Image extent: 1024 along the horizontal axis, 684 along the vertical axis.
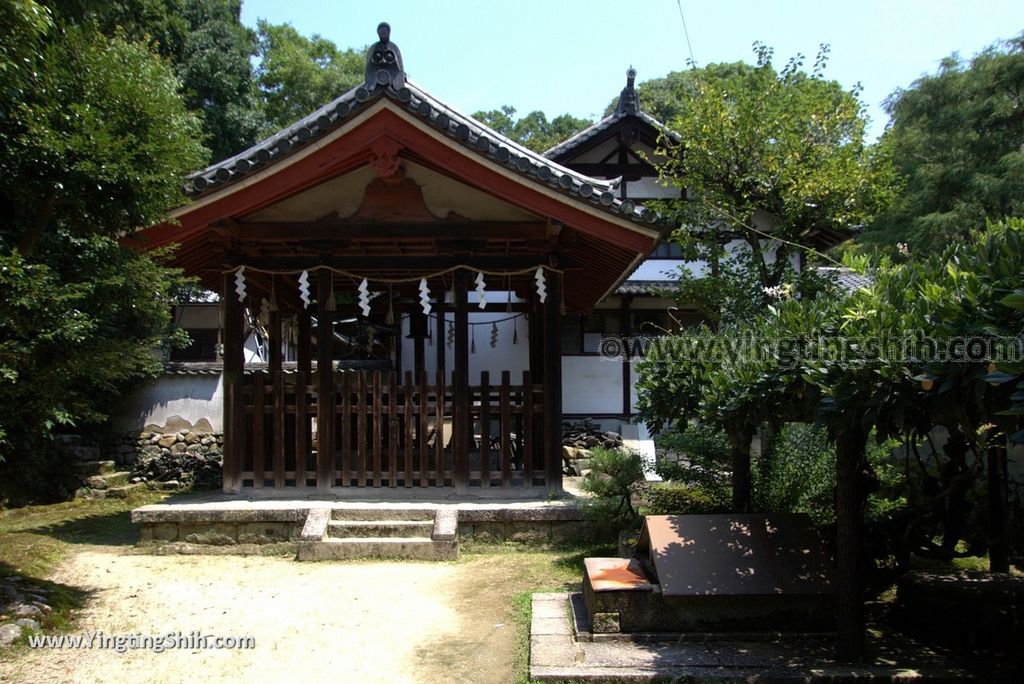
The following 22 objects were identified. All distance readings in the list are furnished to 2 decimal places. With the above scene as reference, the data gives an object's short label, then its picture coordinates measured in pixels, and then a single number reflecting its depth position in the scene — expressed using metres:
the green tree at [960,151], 17.75
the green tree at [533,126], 42.19
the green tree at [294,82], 27.62
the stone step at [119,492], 13.34
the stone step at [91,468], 13.36
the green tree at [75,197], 5.36
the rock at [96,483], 13.33
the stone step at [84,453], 13.54
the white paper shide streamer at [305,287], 9.80
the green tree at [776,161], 11.04
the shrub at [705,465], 8.52
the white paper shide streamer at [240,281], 9.77
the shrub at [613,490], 8.42
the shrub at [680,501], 8.48
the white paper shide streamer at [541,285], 9.62
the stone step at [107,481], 13.34
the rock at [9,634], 5.32
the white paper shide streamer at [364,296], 9.70
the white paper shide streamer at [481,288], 9.72
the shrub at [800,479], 7.89
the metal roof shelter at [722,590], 5.55
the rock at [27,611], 5.71
